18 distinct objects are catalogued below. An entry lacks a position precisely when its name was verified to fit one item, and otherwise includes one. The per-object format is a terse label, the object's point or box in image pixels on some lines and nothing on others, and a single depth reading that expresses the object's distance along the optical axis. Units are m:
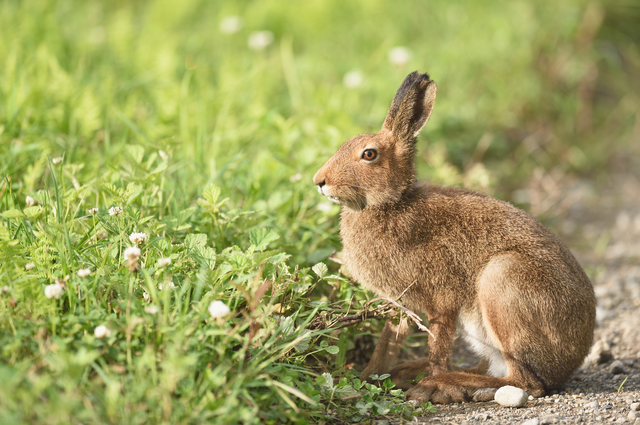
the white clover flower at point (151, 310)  5.56
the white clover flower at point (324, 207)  9.04
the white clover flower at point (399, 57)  14.05
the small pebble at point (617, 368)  8.16
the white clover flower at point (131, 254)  5.93
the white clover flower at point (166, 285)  6.01
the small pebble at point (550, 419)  6.34
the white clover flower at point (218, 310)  5.56
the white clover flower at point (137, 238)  6.56
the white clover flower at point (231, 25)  15.87
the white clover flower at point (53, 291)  5.57
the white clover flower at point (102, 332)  5.36
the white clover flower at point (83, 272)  5.86
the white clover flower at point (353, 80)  13.84
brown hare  7.07
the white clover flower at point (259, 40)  14.79
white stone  6.85
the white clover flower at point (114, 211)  6.94
